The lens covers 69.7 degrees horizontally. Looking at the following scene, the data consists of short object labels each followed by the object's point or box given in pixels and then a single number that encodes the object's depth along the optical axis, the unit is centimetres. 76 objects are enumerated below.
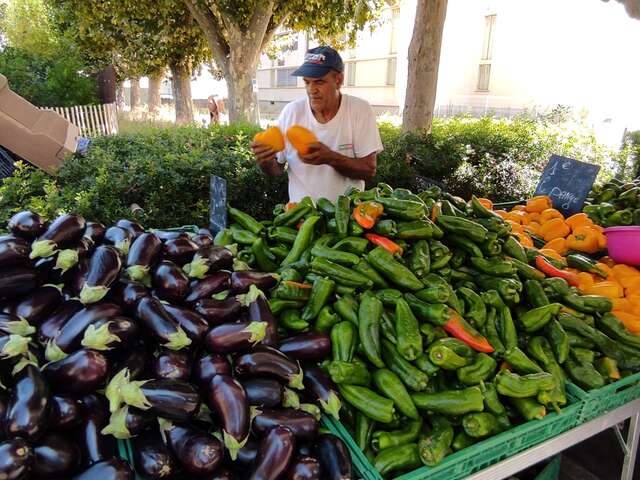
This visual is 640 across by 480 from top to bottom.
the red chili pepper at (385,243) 234
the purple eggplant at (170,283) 190
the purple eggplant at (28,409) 133
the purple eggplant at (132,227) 227
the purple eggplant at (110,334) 152
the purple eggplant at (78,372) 147
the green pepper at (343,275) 225
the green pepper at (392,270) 222
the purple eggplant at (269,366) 166
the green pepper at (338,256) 233
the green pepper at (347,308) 211
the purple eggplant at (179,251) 217
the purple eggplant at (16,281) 175
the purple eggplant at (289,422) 154
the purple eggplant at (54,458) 132
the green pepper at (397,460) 166
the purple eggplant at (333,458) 150
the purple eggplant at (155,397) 145
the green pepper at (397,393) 184
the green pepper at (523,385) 190
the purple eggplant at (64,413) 142
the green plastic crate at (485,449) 164
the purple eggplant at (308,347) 194
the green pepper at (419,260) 229
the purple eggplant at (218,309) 182
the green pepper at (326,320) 211
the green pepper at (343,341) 198
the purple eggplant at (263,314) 184
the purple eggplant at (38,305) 172
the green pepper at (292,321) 210
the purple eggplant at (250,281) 208
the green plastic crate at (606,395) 203
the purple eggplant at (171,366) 157
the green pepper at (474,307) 220
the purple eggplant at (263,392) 160
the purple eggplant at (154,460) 141
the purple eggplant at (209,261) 206
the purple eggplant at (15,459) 123
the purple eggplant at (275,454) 140
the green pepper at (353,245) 241
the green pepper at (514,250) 274
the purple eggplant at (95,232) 220
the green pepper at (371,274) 228
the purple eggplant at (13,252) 177
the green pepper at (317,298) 217
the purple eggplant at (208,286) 195
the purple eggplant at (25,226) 195
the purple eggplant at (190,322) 172
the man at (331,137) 345
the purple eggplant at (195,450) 139
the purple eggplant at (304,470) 143
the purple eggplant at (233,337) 169
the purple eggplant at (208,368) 159
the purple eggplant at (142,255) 195
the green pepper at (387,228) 240
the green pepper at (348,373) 187
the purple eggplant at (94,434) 142
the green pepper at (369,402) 179
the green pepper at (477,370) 194
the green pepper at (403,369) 188
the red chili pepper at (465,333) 206
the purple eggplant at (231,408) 146
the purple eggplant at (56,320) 166
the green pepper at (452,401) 181
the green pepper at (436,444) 165
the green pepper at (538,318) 229
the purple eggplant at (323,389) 175
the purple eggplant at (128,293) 176
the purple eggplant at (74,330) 156
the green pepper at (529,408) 187
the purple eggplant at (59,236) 186
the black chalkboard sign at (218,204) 314
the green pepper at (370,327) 199
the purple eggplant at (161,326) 163
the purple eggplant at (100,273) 169
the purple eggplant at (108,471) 131
